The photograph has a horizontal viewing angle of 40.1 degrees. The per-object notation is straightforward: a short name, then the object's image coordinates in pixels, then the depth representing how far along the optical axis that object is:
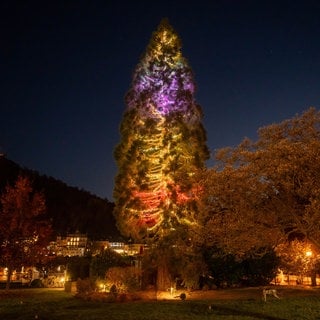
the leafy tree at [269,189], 14.19
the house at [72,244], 97.69
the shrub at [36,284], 32.00
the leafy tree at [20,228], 26.77
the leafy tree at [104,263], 24.11
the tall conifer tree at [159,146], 25.42
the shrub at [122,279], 22.31
